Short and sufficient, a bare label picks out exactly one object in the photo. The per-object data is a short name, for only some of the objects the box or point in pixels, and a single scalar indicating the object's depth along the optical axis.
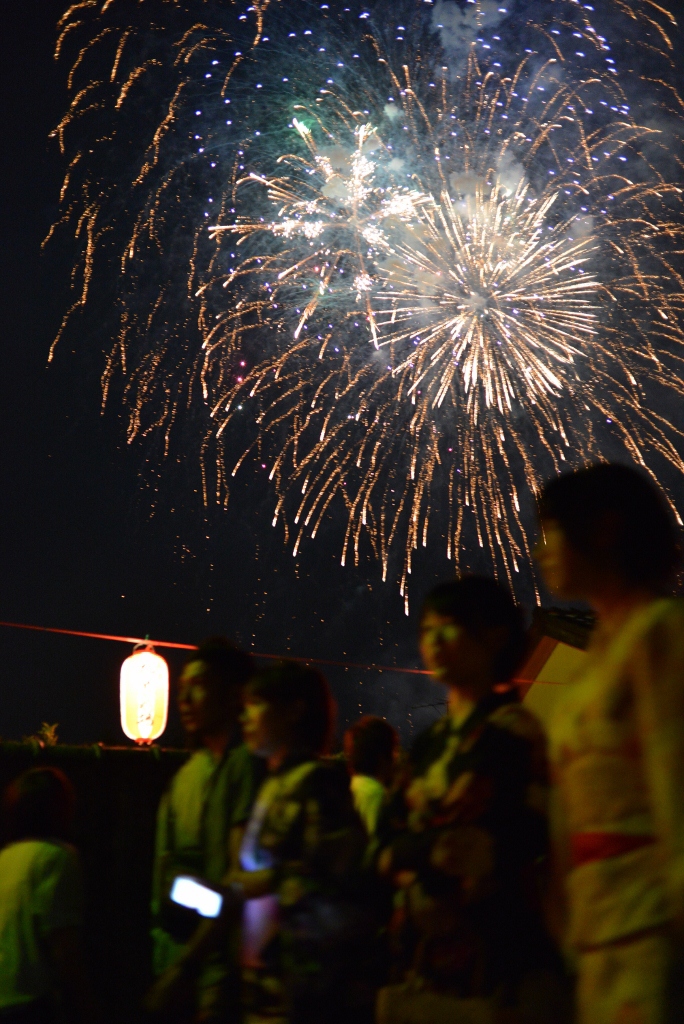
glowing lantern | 11.01
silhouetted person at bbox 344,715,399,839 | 4.09
